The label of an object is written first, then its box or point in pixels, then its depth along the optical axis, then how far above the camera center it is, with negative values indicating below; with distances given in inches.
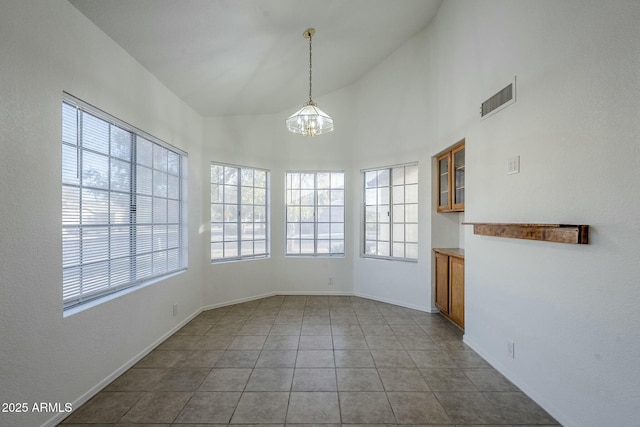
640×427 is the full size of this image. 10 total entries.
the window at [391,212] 175.8 +2.3
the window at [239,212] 177.6 +2.4
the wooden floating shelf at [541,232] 67.6 -4.4
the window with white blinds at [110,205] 86.4 +3.9
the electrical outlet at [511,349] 94.5 -43.5
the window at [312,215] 203.8 +0.6
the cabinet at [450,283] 136.5 -33.7
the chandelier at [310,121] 122.3 +41.0
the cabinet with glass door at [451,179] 138.0 +18.5
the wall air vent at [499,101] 93.7 +39.6
